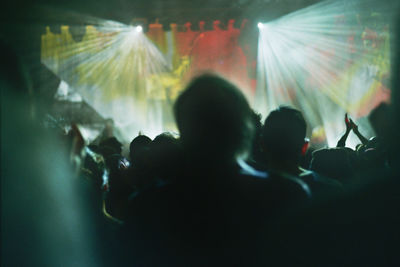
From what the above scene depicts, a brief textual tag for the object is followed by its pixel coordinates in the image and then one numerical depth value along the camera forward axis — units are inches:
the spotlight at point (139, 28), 394.0
